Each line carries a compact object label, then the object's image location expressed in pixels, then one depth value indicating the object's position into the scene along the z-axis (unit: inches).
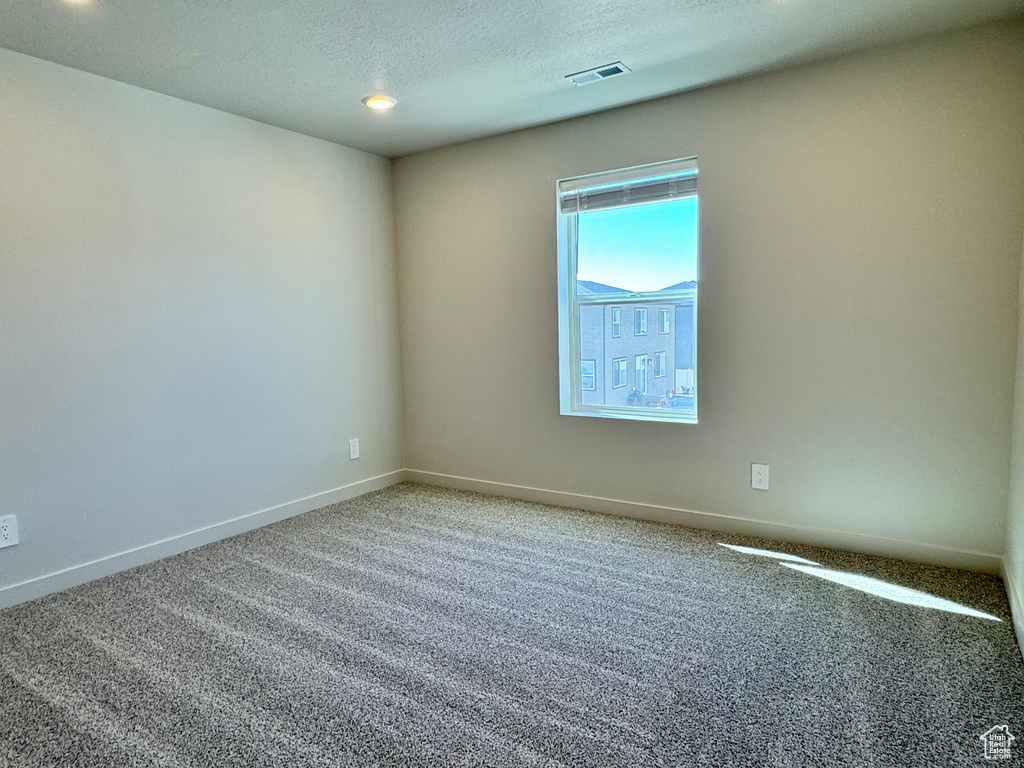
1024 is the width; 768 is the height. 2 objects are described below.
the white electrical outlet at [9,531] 99.3
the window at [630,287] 130.5
